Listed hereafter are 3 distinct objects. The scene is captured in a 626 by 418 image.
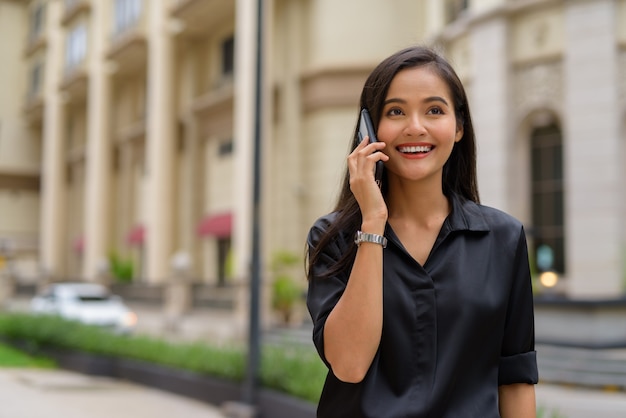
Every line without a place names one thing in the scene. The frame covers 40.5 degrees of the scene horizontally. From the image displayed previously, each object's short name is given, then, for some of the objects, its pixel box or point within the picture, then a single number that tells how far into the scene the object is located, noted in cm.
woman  196
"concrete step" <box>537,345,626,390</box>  1245
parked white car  2356
